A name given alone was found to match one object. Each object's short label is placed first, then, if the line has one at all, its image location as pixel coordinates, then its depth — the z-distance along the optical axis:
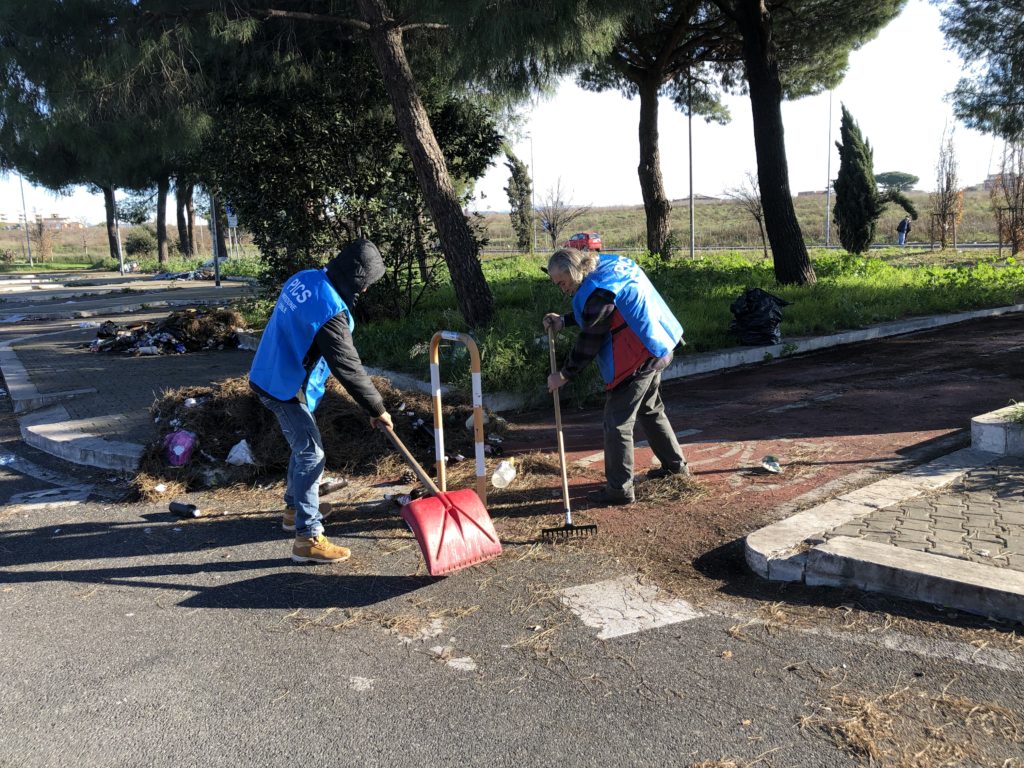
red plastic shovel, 4.05
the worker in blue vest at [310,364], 4.33
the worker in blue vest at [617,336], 4.88
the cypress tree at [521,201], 32.31
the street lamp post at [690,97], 22.41
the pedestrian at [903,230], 34.19
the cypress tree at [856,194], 26.67
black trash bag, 10.27
